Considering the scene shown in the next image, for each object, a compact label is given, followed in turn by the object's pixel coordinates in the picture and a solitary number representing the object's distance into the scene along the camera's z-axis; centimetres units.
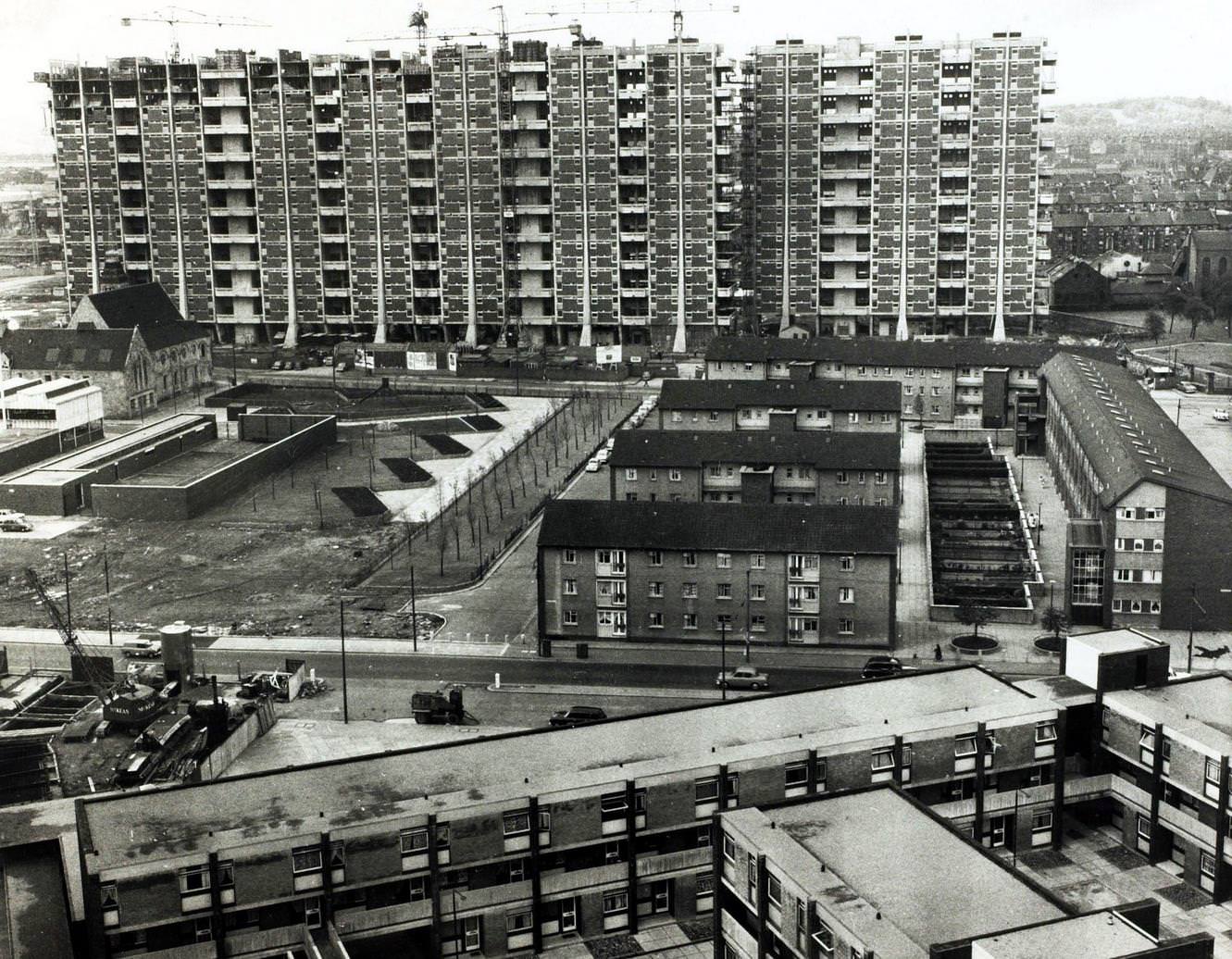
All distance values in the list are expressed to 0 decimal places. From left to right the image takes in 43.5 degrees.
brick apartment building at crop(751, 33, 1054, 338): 16050
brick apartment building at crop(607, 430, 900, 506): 9800
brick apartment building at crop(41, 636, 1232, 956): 4797
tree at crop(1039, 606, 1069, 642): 8038
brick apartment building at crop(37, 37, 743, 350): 16188
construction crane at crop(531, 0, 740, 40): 16088
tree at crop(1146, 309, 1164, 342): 17300
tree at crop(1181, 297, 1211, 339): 17629
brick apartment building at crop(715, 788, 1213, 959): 3675
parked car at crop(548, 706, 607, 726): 6782
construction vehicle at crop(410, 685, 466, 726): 7006
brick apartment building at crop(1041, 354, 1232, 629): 7944
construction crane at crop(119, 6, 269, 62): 16975
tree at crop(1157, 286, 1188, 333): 18138
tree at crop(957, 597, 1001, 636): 8138
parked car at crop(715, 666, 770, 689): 7381
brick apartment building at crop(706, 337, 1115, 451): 13062
